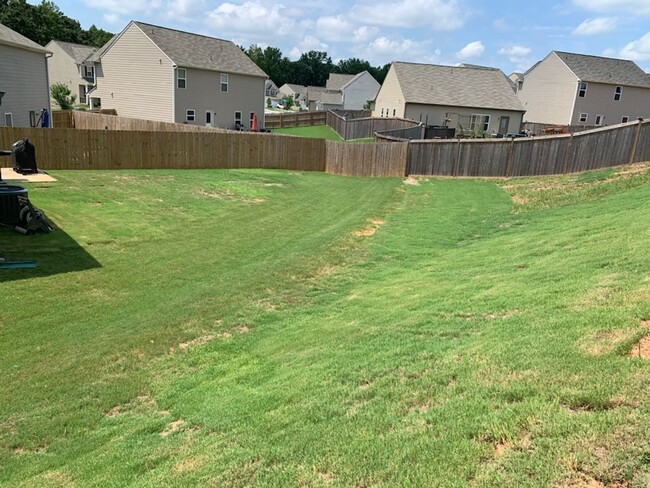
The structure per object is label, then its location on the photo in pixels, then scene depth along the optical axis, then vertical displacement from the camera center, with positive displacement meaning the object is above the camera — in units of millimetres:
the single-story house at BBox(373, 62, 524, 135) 47406 +2552
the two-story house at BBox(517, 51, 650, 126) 50125 +4449
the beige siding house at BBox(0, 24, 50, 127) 23906 +929
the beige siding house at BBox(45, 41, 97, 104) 63094 +4176
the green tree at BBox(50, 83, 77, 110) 52406 +588
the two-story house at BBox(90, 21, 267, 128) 36562 +2267
